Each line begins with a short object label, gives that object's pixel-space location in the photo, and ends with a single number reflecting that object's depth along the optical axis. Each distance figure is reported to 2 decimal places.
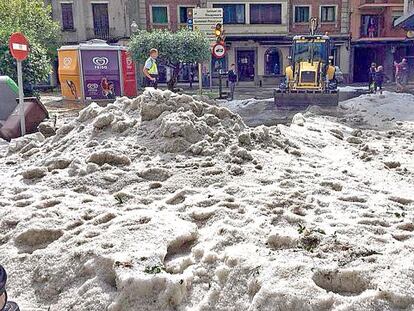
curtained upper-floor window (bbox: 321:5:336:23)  30.50
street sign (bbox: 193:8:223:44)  17.45
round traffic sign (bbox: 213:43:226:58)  15.42
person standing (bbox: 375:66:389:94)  19.31
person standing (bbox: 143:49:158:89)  12.98
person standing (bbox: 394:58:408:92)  23.41
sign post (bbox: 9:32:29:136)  8.42
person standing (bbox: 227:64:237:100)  19.17
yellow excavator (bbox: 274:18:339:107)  14.50
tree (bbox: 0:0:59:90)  13.09
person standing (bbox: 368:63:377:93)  20.09
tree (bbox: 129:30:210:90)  19.53
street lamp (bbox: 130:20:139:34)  24.56
